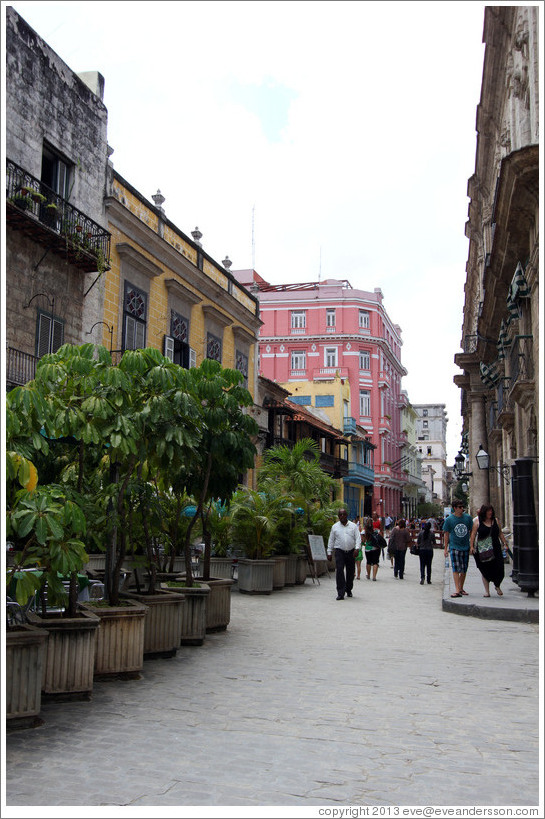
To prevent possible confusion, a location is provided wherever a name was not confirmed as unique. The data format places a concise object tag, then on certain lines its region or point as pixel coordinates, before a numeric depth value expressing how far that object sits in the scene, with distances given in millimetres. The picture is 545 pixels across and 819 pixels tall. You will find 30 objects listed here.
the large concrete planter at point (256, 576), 13742
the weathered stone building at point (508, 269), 11688
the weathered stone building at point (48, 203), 13797
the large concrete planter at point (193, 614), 8055
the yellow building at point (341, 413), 49906
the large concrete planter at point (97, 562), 12062
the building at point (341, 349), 55250
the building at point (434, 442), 111812
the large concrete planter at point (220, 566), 13469
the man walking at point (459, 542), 12219
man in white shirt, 13182
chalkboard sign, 16297
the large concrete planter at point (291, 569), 15619
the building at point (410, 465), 70312
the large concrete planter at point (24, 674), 4668
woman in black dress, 11633
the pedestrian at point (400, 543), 18766
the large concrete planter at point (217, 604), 9016
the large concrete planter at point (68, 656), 5449
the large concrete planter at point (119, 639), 6188
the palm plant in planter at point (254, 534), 13469
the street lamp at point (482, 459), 17736
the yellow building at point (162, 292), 17562
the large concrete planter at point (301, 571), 16125
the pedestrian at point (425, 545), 17078
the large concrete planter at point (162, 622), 7230
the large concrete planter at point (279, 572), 14719
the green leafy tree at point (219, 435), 8195
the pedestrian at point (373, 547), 17422
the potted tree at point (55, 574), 4707
